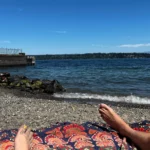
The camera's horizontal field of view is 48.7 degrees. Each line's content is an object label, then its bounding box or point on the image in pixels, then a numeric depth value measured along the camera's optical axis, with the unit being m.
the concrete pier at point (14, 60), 29.33
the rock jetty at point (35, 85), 9.18
